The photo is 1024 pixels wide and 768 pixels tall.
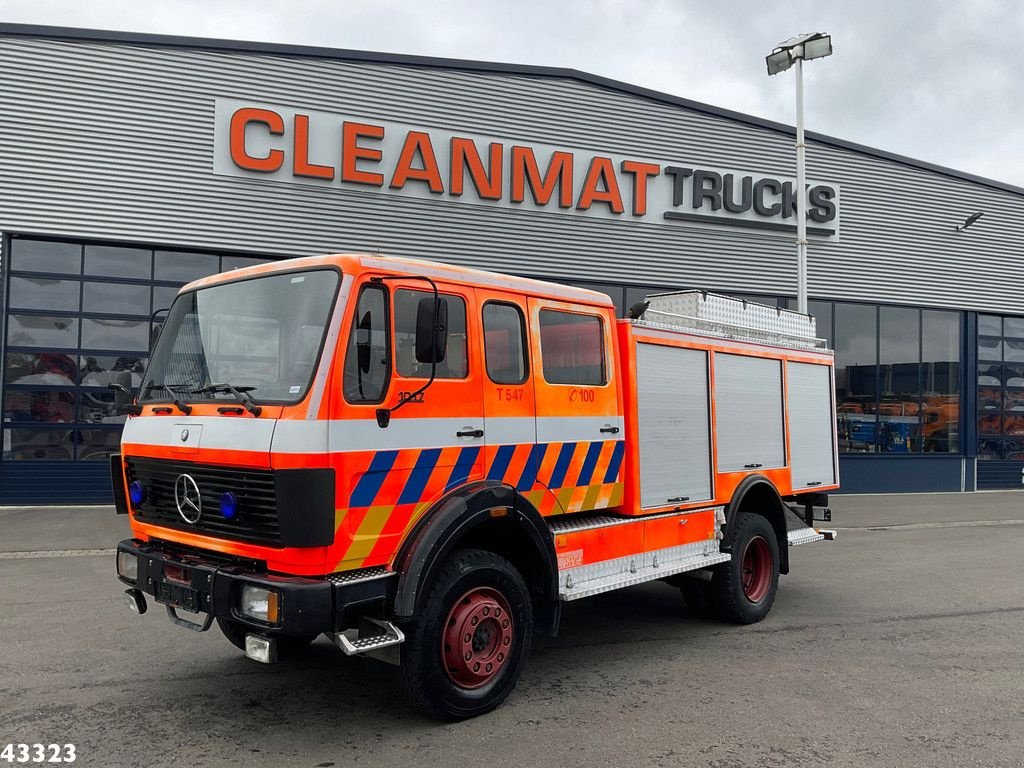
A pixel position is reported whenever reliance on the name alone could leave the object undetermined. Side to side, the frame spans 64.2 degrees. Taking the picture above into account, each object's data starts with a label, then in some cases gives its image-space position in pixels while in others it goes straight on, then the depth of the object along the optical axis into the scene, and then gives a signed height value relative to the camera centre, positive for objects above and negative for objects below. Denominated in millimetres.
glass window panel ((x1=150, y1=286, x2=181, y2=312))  13562 +2063
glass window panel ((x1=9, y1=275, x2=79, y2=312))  13070 +1992
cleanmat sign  13883 +4707
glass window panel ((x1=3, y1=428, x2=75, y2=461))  13000 -434
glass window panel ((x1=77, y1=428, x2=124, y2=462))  13258 -416
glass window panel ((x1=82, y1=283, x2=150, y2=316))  13359 +1979
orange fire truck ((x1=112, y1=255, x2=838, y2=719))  4047 -238
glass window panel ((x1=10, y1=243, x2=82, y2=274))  13094 +2603
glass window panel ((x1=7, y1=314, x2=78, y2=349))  13086 +1387
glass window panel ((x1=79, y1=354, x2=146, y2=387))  13297 +837
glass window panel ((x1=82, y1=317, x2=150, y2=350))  13359 +1387
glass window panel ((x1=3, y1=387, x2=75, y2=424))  13023 +196
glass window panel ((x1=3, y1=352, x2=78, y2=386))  13039 +781
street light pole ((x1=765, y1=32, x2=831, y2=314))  12930 +5892
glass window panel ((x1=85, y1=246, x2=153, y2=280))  13375 +2586
